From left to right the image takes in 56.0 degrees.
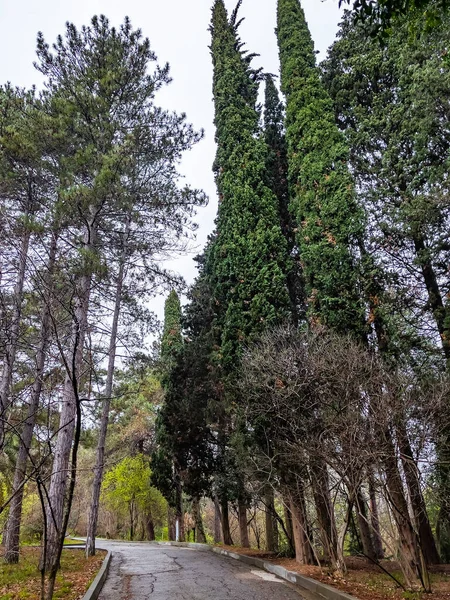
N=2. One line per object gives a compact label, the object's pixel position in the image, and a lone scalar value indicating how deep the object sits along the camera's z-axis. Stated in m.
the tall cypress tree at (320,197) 10.70
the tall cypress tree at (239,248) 11.62
